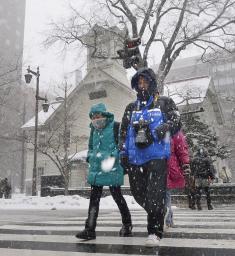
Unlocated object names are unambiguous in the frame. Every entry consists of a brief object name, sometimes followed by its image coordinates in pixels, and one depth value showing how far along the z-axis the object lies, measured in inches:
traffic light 387.9
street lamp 874.8
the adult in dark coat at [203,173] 441.4
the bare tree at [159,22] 881.5
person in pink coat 190.8
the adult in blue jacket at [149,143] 154.6
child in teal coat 177.6
